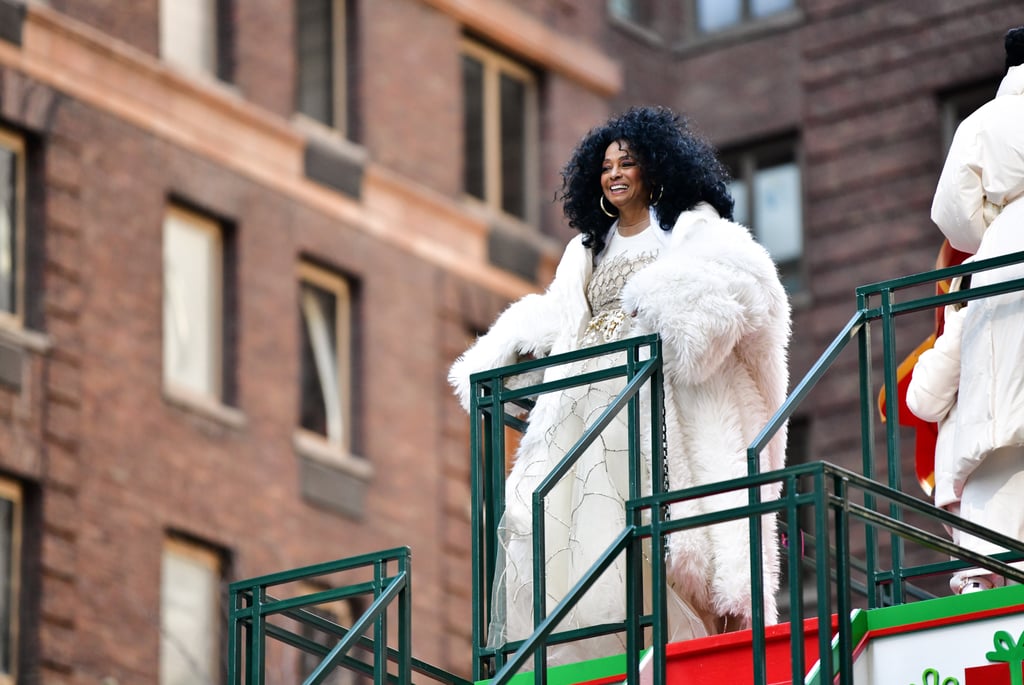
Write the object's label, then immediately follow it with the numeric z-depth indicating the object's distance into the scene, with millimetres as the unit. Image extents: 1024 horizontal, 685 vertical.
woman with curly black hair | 10781
